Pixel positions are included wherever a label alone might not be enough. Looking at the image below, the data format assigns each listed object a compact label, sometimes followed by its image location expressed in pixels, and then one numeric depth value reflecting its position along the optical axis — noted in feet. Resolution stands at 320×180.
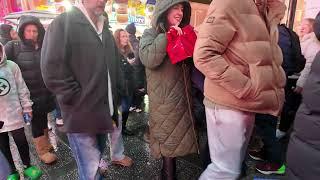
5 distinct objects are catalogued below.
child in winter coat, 6.52
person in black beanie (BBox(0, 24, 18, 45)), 12.26
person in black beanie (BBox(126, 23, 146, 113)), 10.45
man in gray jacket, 5.13
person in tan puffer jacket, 4.42
